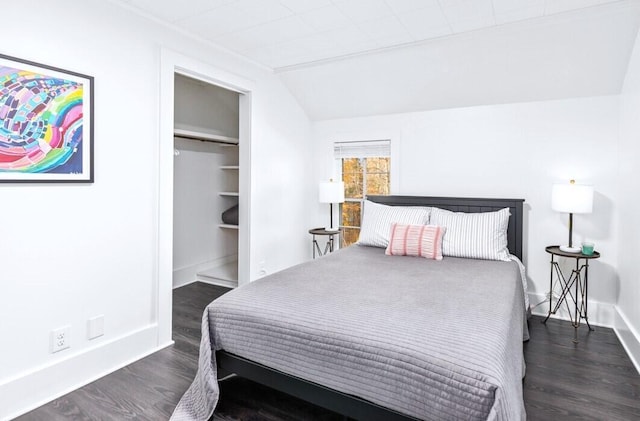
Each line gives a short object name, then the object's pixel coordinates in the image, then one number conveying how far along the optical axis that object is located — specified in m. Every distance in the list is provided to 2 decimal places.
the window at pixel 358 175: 4.18
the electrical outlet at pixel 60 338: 2.16
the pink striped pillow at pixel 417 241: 3.04
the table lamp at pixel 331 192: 4.07
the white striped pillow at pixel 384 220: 3.34
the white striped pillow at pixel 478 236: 3.02
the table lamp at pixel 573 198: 2.92
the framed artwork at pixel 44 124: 1.93
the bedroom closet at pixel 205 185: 4.22
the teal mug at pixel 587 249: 2.95
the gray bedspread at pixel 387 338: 1.40
